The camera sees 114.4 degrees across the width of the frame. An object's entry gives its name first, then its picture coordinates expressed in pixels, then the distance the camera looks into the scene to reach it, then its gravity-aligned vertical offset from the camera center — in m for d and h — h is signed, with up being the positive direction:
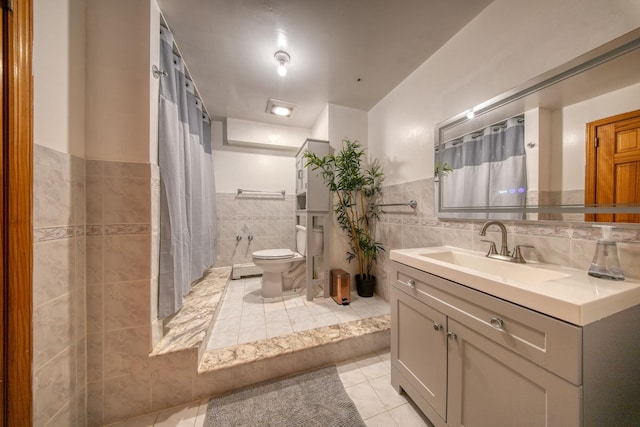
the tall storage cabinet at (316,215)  2.20 -0.03
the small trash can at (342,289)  2.06 -0.78
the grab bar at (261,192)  3.00 +0.29
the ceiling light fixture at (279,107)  2.36 +1.25
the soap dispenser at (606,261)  0.74 -0.18
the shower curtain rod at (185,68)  1.23 +1.27
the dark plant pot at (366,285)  2.23 -0.81
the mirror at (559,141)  0.80 +0.35
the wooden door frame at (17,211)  0.67 +0.00
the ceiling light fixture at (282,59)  1.64 +1.24
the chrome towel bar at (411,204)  1.79 +0.07
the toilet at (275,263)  2.15 -0.54
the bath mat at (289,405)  1.06 -1.08
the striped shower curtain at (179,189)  1.29 +0.18
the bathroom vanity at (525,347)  0.55 -0.44
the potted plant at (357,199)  2.10 +0.15
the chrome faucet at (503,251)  1.04 -0.21
